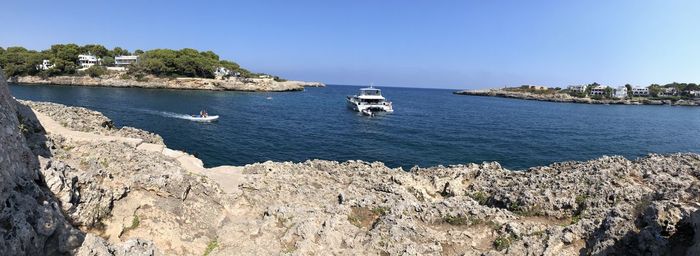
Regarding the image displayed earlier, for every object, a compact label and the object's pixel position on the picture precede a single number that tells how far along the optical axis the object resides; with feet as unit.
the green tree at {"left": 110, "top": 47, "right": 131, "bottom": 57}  591.45
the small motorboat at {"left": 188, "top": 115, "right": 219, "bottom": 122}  191.93
